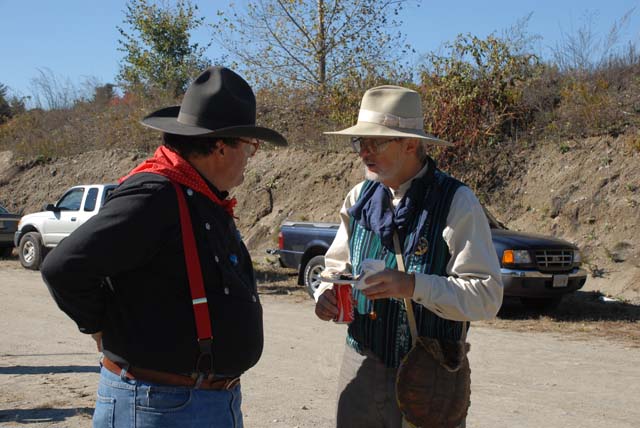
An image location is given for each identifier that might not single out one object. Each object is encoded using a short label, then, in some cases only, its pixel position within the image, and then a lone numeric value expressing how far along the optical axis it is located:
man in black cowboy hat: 2.44
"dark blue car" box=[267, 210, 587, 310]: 10.46
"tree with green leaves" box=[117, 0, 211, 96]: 31.44
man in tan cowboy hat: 2.99
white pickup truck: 16.14
